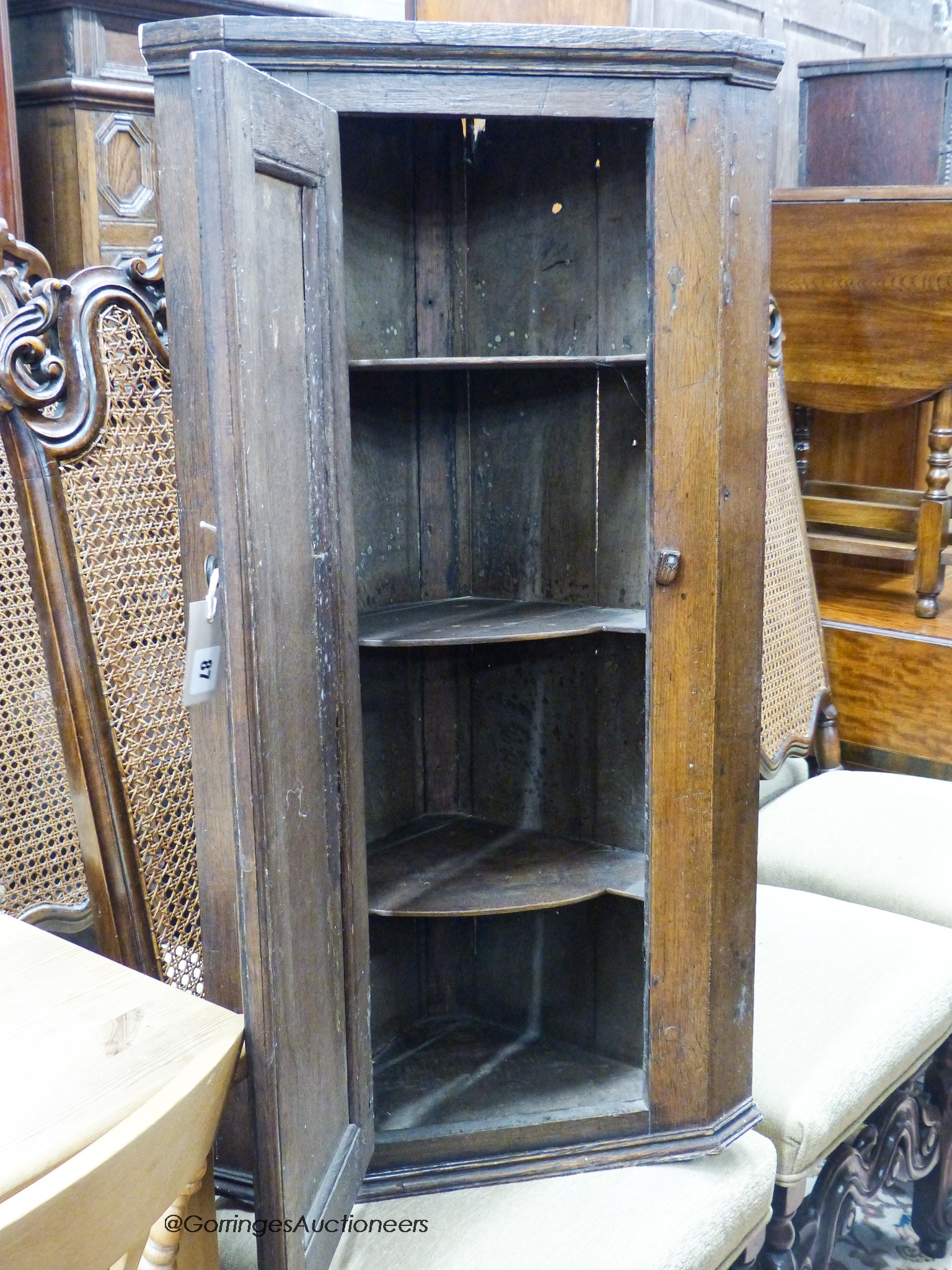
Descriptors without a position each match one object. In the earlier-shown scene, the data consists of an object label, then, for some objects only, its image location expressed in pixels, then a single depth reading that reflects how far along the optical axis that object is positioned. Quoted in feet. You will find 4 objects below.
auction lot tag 3.00
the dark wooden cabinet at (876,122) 10.09
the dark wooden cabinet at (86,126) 6.72
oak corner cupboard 3.13
